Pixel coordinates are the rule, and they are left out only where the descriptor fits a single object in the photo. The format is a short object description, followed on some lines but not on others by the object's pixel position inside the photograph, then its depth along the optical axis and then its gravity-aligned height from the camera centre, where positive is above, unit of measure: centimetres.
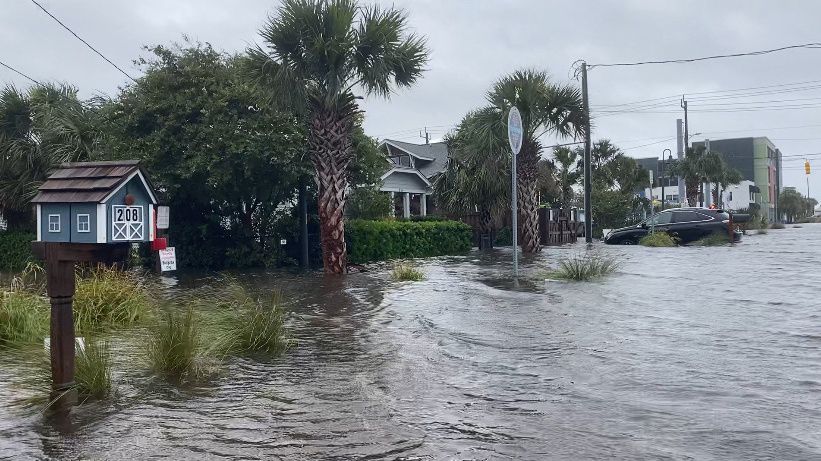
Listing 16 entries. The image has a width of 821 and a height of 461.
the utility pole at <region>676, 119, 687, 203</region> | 5546 +617
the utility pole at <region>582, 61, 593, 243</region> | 2944 +107
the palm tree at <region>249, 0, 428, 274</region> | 1488 +339
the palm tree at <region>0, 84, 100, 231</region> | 1989 +287
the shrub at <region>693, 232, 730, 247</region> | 2501 -45
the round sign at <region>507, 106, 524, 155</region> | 1279 +174
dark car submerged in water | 2588 +13
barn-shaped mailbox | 568 +28
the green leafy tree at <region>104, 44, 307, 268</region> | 1691 +237
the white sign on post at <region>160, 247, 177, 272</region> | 727 -20
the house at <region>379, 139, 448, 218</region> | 3241 +265
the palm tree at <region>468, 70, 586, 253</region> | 2238 +343
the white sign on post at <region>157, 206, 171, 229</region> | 1360 +40
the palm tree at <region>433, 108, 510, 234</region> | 2553 +176
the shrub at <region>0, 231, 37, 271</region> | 2177 -20
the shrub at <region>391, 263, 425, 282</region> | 1415 -77
